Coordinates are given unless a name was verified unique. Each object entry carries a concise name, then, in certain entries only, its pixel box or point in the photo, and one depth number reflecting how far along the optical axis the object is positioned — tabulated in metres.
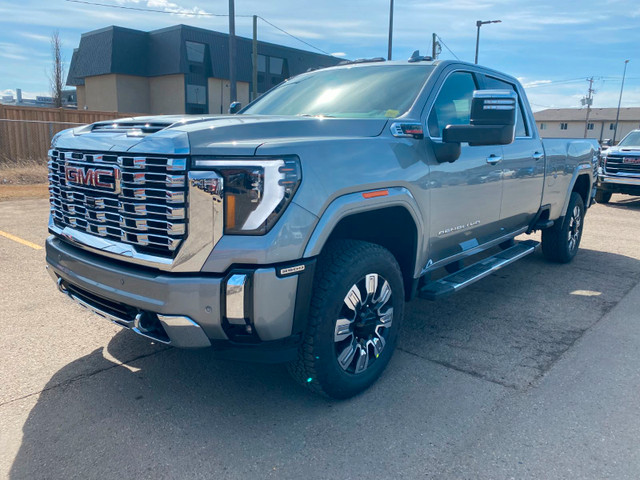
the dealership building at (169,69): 33.50
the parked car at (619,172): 12.48
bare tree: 38.62
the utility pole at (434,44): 28.57
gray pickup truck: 2.46
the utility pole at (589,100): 66.94
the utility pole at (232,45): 16.20
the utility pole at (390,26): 21.41
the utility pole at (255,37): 22.25
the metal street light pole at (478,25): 27.62
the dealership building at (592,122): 75.88
